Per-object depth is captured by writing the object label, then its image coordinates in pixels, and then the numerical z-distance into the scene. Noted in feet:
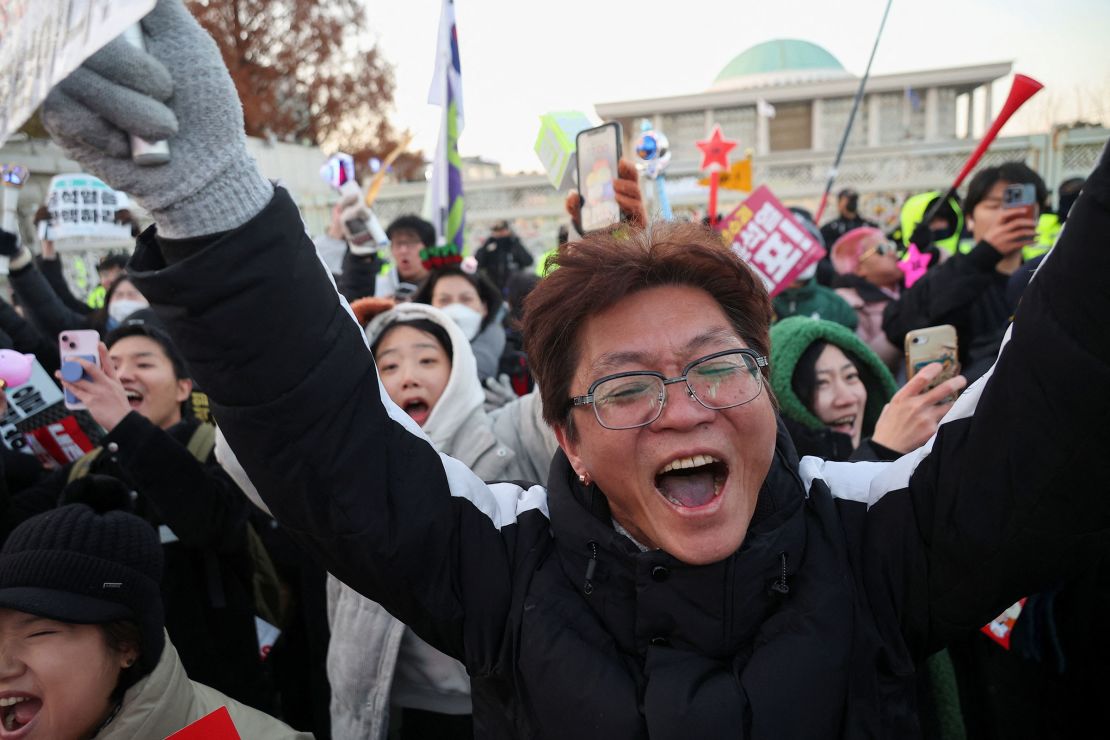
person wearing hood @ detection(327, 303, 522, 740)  6.40
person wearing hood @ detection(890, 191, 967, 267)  17.42
